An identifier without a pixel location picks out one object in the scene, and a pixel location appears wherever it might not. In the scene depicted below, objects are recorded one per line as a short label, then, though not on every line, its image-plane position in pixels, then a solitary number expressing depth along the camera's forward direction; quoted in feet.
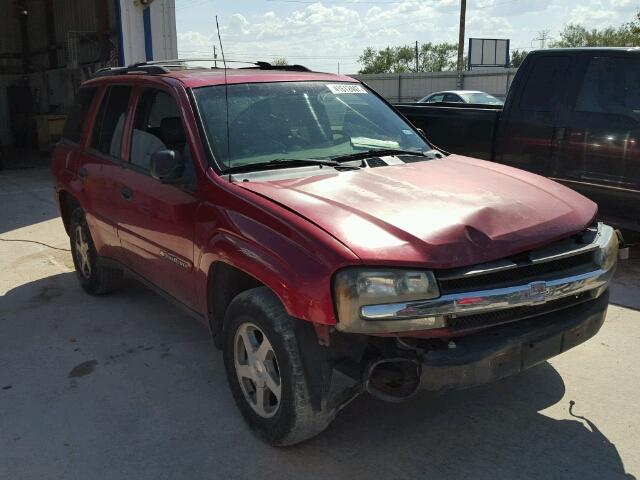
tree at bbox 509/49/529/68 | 193.61
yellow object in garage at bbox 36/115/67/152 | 53.93
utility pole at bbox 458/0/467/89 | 110.42
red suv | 8.66
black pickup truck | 18.40
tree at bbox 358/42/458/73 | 256.93
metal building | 40.81
